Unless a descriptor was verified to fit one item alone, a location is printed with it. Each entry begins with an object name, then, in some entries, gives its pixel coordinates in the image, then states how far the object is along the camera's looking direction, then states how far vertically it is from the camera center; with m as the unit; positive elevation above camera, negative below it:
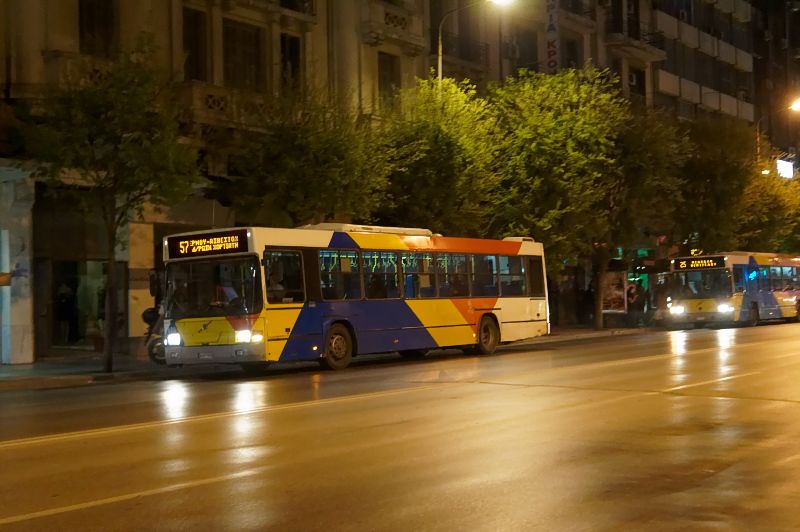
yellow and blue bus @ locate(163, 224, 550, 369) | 19.05 +0.57
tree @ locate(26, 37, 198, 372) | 20.16 +3.96
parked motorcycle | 21.95 -0.24
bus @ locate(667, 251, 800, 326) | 38.25 +0.68
